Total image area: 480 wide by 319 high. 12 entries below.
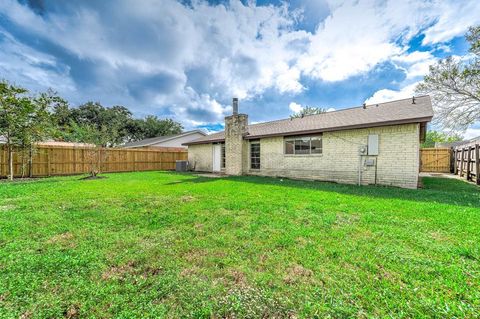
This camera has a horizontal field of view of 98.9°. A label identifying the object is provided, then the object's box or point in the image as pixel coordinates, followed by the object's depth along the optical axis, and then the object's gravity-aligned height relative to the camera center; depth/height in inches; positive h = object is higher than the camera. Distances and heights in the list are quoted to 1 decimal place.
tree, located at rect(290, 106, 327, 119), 1398.9 +334.6
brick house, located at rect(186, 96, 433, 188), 311.0 +25.4
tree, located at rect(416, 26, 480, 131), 431.8 +167.2
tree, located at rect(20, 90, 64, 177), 420.7 +66.1
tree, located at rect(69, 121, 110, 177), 469.2 +47.3
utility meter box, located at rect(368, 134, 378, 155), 331.6 +23.8
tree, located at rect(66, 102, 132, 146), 1263.5 +255.2
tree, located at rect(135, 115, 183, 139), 1398.9 +211.4
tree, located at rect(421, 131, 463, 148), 1371.8 +141.7
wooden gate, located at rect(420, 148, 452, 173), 628.8 -2.2
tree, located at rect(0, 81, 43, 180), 391.9 +74.0
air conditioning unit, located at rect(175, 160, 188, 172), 653.9 -28.6
